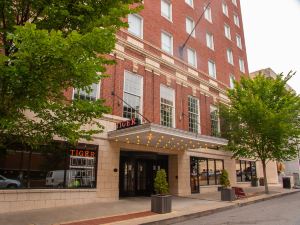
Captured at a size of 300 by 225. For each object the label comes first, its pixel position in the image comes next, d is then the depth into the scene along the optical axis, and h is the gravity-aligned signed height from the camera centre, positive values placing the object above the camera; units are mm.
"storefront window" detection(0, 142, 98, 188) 12125 +103
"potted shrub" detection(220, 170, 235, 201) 16547 -1282
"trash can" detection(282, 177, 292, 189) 27562 -1307
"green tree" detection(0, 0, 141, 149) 6270 +2513
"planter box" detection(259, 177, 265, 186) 31200 -1325
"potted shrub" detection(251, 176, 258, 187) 29719 -1315
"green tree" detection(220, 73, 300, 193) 21047 +3946
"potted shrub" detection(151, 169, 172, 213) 12068 -1212
